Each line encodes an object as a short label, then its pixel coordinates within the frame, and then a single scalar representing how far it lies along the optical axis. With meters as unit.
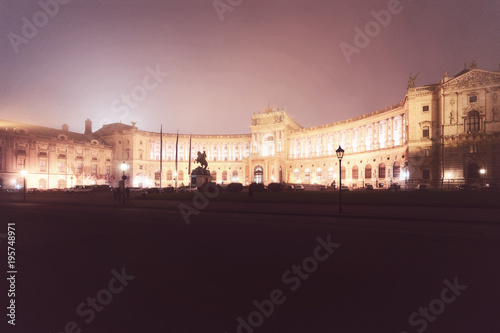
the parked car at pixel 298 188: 54.94
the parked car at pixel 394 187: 45.66
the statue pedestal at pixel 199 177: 43.53
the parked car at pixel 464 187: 40.03
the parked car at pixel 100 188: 57.90
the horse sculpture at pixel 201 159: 44.76
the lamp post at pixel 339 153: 19.15
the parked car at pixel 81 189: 52.35
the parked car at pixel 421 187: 44.32
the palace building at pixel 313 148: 48.34
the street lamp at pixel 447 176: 49.04
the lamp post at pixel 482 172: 46.09
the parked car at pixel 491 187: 38.88
